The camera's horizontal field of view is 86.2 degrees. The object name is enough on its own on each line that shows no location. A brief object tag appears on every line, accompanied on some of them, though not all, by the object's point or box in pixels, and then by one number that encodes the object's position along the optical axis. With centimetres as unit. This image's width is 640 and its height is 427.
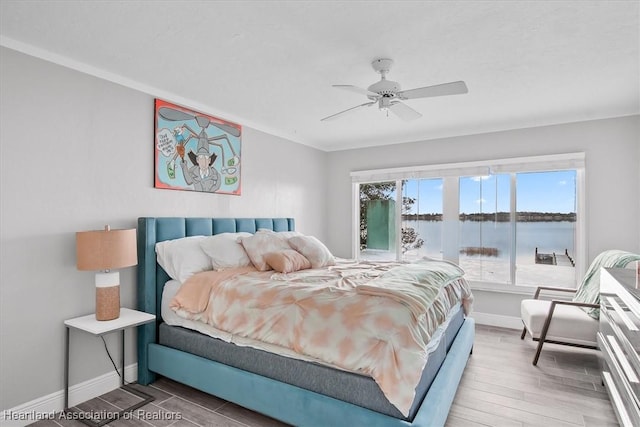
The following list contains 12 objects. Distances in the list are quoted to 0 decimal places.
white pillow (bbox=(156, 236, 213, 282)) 290
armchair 304
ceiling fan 242
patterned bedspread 185
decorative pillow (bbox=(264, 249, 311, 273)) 307
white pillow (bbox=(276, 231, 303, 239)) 368
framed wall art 325
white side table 234
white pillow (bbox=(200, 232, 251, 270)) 310
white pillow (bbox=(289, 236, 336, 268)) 348
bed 194
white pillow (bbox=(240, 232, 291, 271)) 317
